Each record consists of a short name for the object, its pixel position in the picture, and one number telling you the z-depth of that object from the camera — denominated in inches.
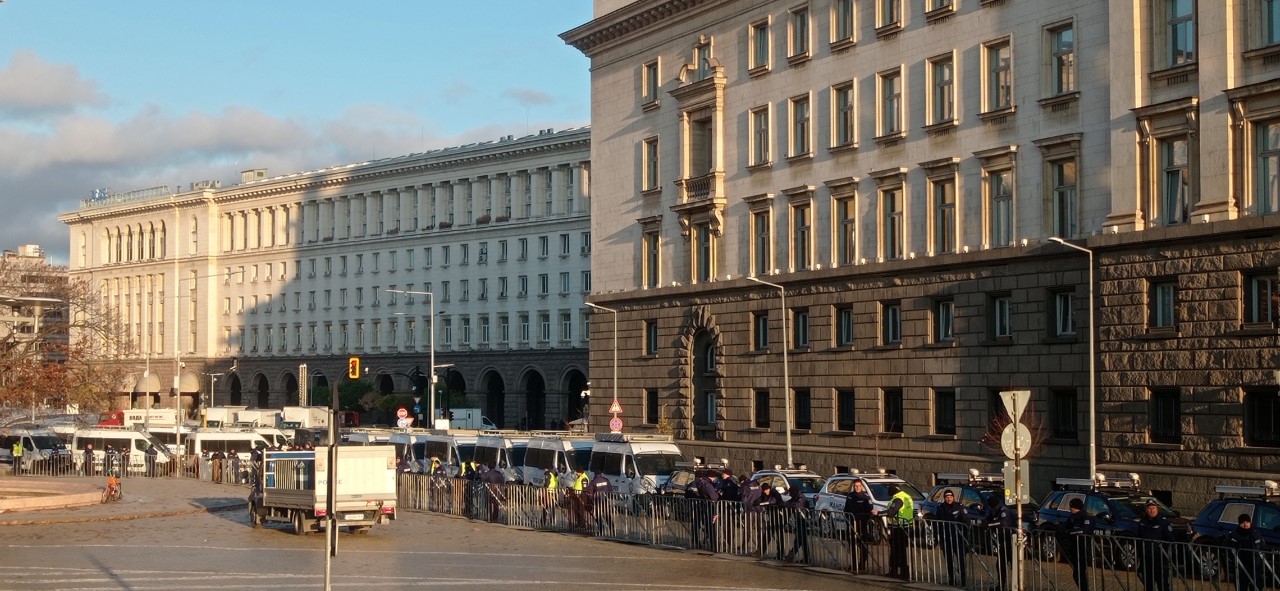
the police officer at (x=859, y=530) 1230.9
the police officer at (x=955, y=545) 1125.7
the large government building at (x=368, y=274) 4439.0
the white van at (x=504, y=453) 2277.3
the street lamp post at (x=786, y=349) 2110.6
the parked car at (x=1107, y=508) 1224.8
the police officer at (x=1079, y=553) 1038.4
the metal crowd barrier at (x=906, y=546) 968.9
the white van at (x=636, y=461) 1937.7
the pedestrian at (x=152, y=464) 3061.0
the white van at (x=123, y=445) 3090.6
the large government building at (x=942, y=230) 1670.8
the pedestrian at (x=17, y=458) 3128.4
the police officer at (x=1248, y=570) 901.8
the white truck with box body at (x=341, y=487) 1549.0
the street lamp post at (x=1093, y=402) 1737.2
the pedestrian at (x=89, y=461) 3053.6
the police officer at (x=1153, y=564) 978.1
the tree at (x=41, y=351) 2167.8
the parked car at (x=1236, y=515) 1099.3
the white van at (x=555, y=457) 2119.8
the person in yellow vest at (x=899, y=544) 1190.9
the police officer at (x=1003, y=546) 1085.8
